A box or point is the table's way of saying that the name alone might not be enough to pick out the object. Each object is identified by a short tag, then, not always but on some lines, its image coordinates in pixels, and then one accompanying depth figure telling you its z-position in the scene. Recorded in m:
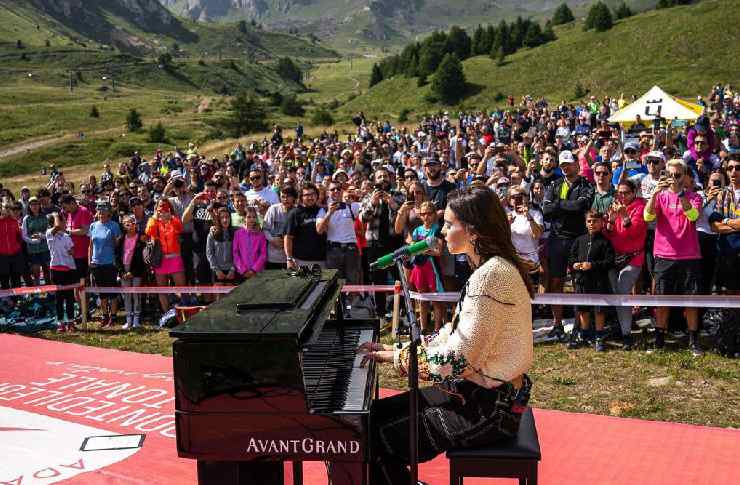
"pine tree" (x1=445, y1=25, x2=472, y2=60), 91.32
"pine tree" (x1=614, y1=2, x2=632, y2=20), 82.39
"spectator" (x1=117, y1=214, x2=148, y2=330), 11.52
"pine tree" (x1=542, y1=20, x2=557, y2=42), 84.20
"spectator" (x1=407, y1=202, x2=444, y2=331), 9.45
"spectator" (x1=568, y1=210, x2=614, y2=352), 8.45
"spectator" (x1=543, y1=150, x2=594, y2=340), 8.80
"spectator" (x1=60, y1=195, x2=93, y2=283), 12.25
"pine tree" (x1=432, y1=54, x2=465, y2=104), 72.81
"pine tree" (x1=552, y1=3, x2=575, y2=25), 100.50
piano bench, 3.51
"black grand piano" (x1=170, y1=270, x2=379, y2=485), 3.28
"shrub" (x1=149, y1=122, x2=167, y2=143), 66.56
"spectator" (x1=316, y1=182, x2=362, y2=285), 10.02
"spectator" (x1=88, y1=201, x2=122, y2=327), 11.43
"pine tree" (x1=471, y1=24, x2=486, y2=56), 89.75
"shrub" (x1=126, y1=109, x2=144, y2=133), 73.00
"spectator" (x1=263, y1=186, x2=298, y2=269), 10.38
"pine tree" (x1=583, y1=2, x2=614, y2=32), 74.69
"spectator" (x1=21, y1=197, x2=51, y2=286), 13.07
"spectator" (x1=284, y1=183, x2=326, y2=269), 10.05
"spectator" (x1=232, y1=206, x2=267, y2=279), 10.52
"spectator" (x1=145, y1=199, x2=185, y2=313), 11.09
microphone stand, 3.24
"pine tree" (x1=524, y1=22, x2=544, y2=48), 82.44
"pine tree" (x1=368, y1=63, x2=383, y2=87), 105.31
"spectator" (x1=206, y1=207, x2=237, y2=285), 10.73
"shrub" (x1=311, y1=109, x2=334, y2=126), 68.21
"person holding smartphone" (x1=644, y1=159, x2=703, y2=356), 7.98
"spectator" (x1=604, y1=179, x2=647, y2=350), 8.45
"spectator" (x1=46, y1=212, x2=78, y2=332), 11.57
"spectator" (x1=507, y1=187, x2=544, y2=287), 8.79
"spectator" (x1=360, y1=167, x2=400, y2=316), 10.26
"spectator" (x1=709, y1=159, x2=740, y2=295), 8.15
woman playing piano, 3.46
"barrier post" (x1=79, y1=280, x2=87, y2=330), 11.52
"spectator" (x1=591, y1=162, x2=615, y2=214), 8.70
